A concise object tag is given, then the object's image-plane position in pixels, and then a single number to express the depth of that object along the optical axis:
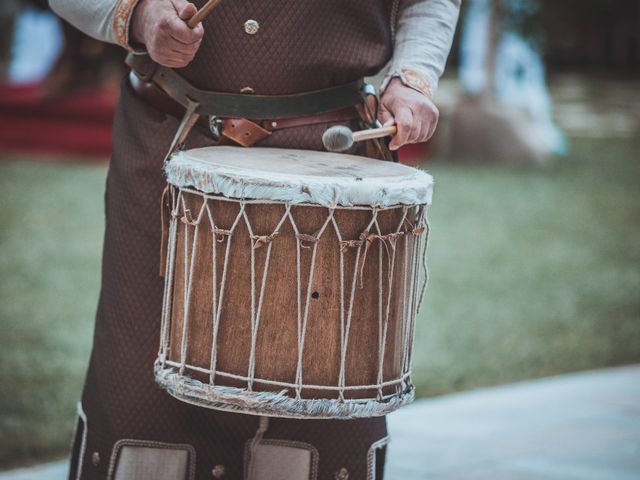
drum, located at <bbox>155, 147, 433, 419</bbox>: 3.07
